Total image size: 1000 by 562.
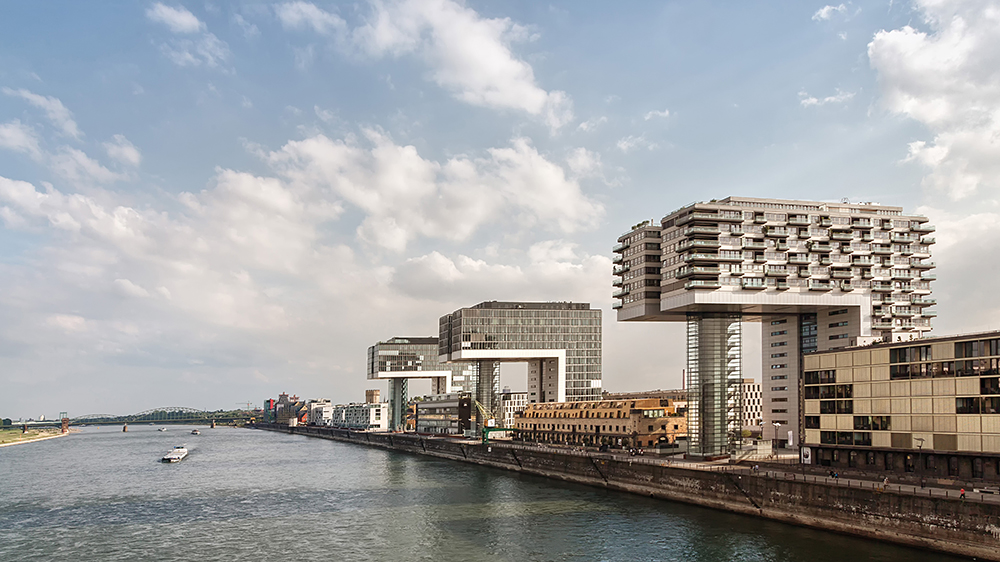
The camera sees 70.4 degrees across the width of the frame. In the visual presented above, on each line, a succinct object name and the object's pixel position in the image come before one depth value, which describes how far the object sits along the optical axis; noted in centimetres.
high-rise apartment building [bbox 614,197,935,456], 11806
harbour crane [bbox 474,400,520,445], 17580
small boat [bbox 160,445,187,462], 16825
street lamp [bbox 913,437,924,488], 7338
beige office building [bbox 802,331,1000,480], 7081
